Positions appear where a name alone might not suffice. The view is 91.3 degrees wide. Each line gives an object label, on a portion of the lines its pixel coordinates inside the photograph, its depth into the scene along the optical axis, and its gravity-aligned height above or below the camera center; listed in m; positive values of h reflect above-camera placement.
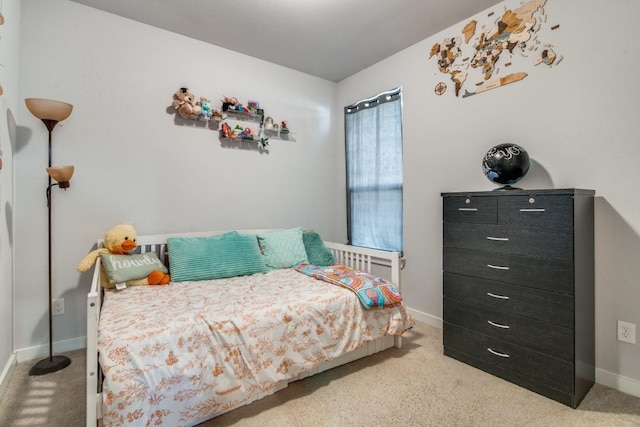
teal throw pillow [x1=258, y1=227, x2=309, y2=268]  2.63 -0.31
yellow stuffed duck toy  1.99 -0.33
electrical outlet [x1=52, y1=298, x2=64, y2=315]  2.16 -0.63
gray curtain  3.00 +0.42
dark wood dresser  1.61 -0.45
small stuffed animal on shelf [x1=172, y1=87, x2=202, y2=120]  2.54 +0.89
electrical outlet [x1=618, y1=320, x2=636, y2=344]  1.71 -0.68
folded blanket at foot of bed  1.97 -0.49
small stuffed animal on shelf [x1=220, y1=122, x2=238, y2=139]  2.79 +0.73
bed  1.24 -0.63
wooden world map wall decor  2.03 +1.15
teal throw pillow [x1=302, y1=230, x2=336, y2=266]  2.75 -0.35
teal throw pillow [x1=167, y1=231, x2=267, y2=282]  2.24 -0.34
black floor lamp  1.86 +0.28
